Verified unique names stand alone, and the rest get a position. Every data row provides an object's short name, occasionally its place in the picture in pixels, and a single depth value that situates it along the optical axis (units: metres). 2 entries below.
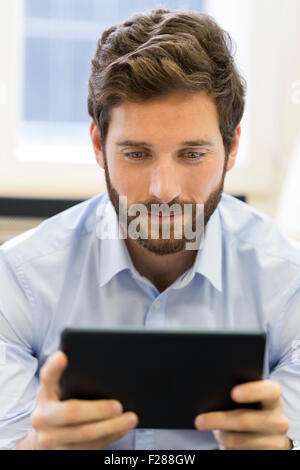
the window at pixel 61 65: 2.10
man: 1.34
